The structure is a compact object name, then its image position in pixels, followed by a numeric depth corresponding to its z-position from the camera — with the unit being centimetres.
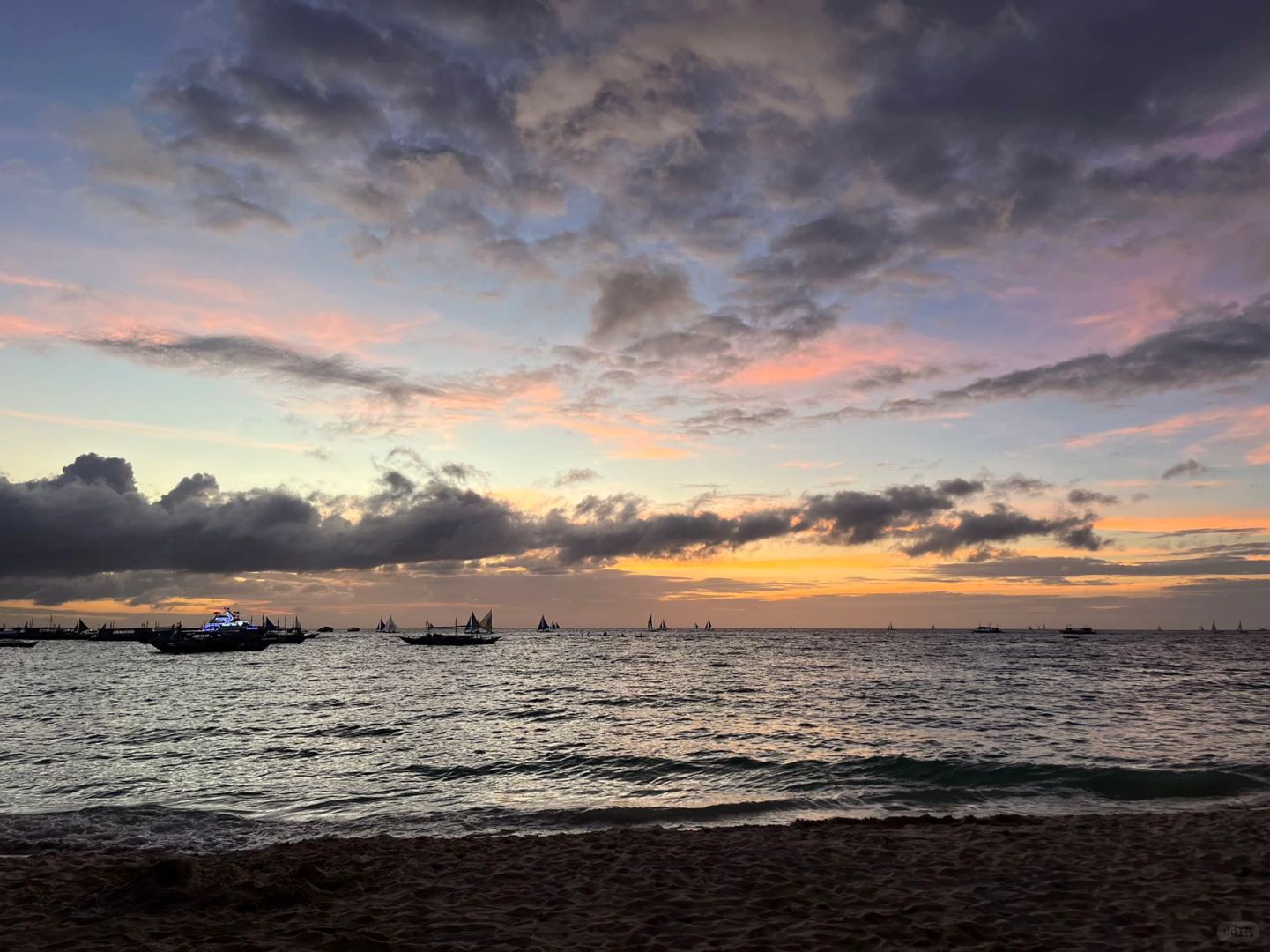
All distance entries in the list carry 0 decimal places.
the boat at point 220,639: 13838
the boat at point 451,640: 18038
